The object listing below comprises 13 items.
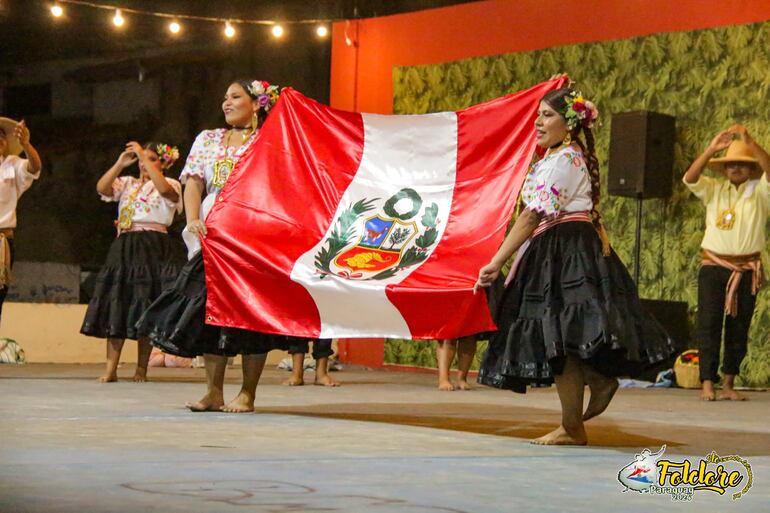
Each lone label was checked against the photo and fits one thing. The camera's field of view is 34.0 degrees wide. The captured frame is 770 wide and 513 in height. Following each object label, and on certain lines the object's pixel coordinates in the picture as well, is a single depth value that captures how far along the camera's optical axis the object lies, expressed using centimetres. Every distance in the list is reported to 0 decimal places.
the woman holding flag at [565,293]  436
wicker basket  927
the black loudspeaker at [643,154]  951
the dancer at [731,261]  823
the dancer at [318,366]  820
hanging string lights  1093
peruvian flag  522
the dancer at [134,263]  804
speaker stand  966
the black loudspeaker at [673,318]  934
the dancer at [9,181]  778
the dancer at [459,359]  848
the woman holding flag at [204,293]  541
